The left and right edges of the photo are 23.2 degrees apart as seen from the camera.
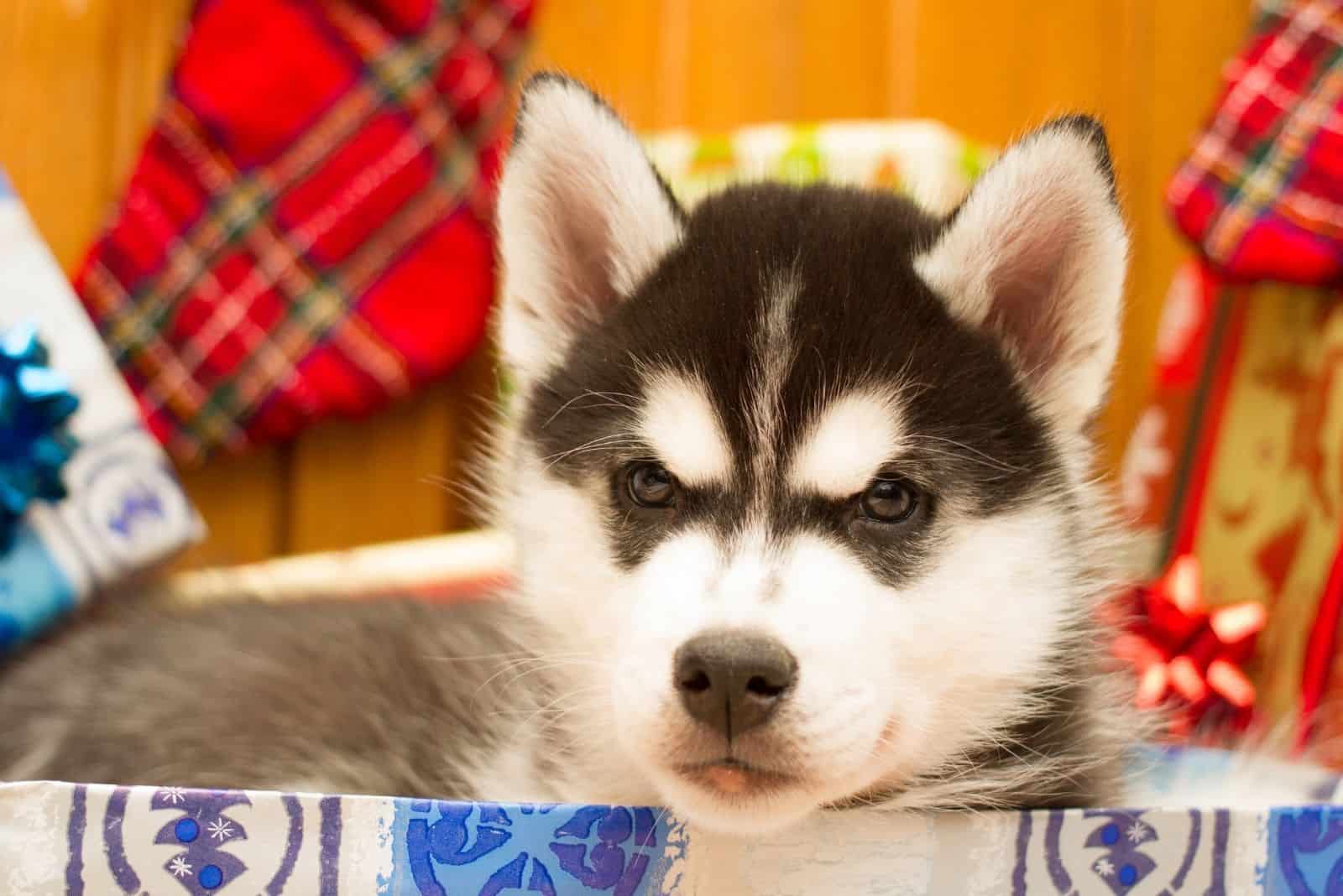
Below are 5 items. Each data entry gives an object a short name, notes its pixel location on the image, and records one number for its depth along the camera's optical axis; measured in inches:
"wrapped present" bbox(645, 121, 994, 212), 37.5
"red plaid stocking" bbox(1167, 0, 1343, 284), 35.8
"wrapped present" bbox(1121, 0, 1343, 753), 35.5
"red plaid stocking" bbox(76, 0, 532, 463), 39.6
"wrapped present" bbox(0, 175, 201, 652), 34.5
